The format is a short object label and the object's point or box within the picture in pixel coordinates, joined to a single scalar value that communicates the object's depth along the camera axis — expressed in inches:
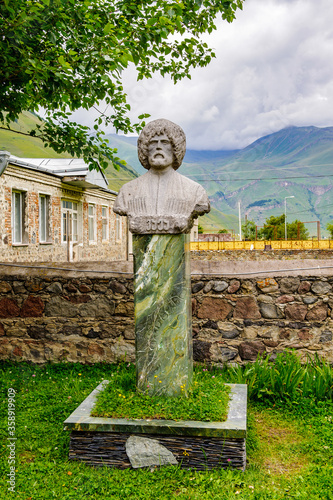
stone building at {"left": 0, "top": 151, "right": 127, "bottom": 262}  572.7
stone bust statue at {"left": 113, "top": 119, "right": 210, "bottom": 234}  142.1
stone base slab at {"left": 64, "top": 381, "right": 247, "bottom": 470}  127.0
